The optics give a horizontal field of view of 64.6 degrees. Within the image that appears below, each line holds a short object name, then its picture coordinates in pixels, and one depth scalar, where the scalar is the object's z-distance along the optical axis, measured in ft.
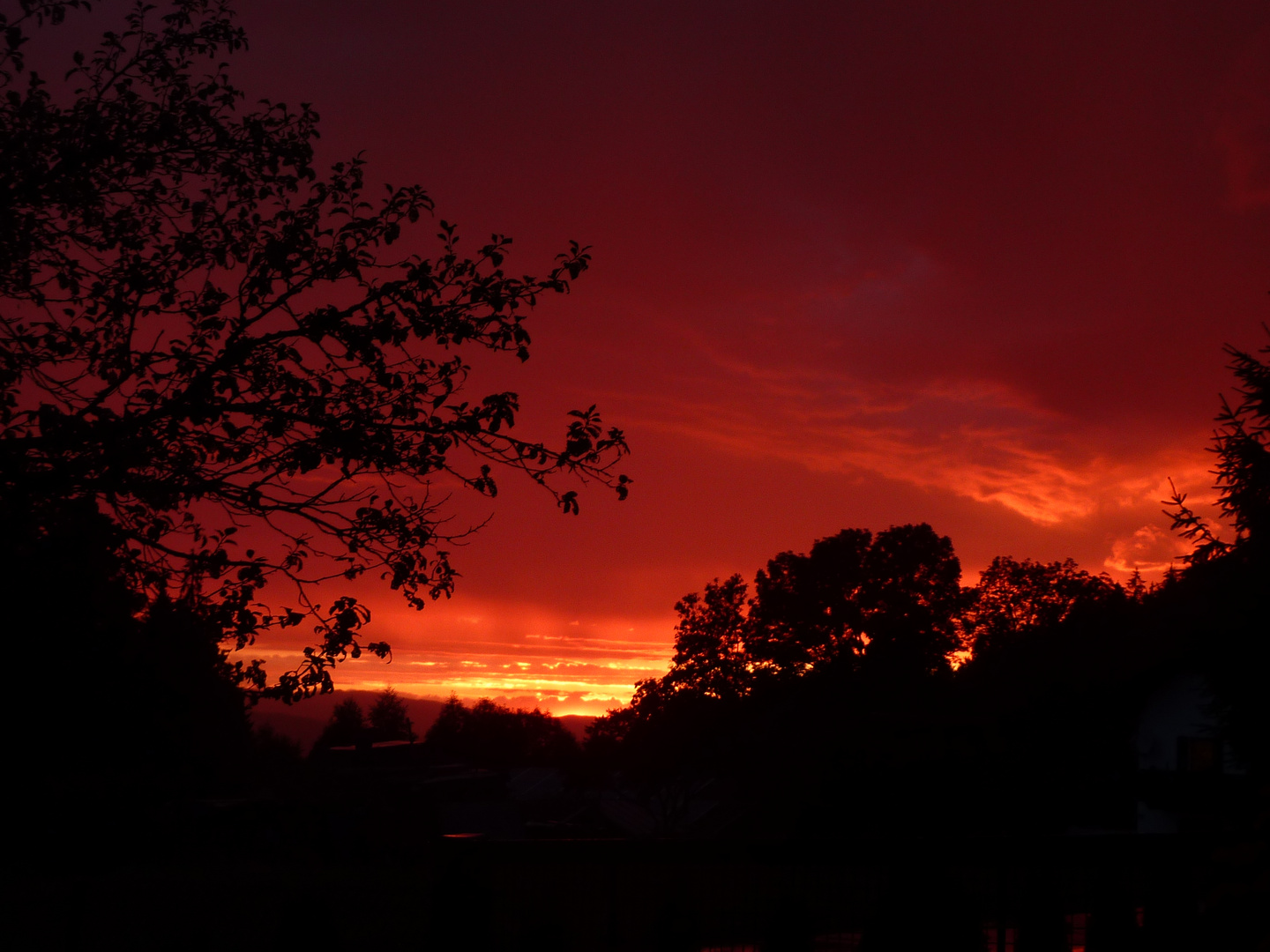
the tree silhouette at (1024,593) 209.56
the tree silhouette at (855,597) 186.80
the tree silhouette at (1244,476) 71.56
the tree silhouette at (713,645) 193.06
